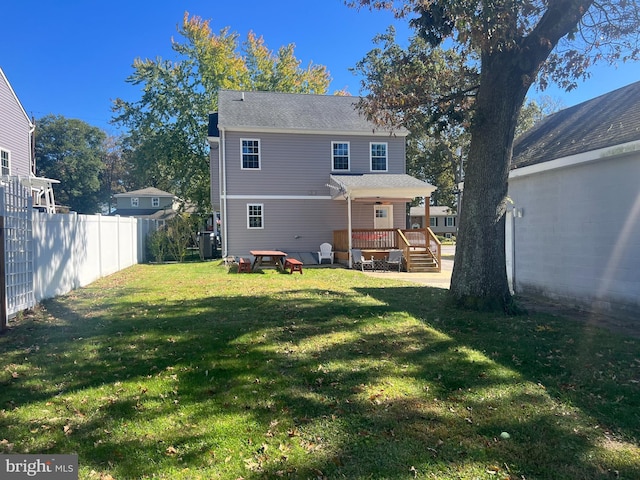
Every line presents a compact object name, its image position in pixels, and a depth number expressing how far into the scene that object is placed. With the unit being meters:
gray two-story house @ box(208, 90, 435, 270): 19.30
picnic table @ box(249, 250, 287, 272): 14.88
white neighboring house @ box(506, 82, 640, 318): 7.39
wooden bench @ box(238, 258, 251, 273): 14.55
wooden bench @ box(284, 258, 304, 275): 14.26
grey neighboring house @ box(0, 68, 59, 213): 18.22
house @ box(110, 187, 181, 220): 43.63
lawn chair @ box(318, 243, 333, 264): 18.86
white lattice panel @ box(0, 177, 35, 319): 6.68
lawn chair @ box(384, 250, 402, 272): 17.00
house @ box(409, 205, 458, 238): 56.58
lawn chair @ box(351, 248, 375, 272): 16.92
